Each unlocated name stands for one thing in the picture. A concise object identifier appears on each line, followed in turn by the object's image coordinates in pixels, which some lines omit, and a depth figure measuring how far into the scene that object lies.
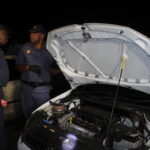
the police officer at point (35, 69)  3.68
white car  2.24
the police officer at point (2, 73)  3.16
